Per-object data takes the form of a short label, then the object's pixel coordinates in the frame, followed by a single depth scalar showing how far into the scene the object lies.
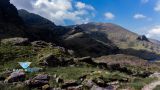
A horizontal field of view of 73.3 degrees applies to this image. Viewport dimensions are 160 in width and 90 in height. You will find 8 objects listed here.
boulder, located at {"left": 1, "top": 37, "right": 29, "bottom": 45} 16.16
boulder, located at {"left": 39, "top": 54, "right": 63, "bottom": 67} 12.13
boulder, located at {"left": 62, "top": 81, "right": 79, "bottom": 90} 9.14
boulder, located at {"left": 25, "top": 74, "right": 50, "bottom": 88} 8.95
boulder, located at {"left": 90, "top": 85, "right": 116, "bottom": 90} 8.84
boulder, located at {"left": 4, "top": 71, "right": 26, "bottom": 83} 9.20
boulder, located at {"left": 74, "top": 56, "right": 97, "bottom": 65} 14.19
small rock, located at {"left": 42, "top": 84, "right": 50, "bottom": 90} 8.88
